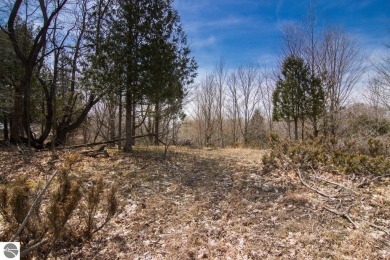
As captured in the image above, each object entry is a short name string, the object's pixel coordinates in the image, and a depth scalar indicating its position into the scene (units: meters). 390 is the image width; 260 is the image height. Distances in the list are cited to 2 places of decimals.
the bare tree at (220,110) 21.21
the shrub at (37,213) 2.25
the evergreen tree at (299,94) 11.47
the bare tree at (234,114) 21.09
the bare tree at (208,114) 21.19
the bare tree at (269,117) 20.47
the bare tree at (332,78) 12.28
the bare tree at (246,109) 20.56
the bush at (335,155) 4.69
